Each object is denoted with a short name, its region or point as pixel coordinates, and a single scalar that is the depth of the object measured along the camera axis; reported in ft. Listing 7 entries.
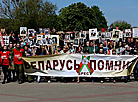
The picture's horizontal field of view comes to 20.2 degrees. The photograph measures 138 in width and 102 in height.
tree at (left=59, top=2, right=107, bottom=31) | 259.74
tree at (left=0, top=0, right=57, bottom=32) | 184.93
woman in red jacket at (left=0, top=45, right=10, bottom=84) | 54.03
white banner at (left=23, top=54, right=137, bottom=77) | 55.06
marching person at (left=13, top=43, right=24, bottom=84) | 54.24
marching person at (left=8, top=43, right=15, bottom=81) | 55.77
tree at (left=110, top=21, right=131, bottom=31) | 393.58
